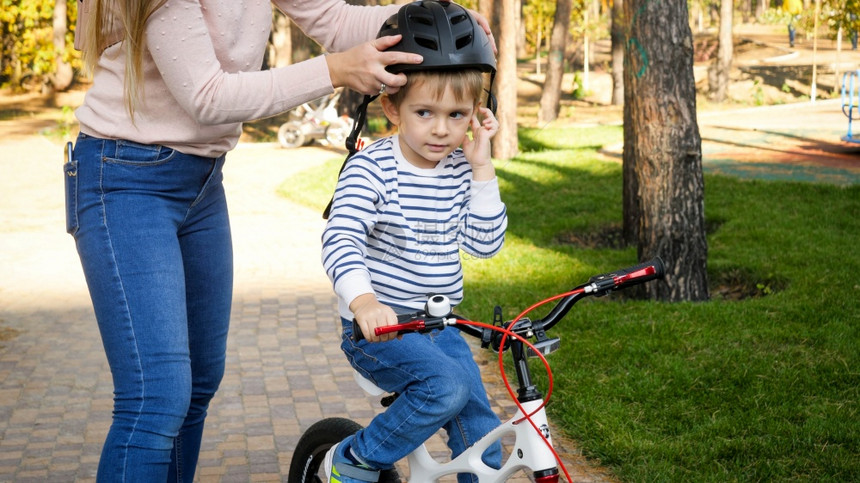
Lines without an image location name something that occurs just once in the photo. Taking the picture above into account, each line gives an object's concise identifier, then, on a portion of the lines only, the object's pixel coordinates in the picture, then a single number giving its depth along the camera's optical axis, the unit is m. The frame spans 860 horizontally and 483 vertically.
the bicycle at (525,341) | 2.24
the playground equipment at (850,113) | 13.52
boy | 2.63
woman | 2.40
